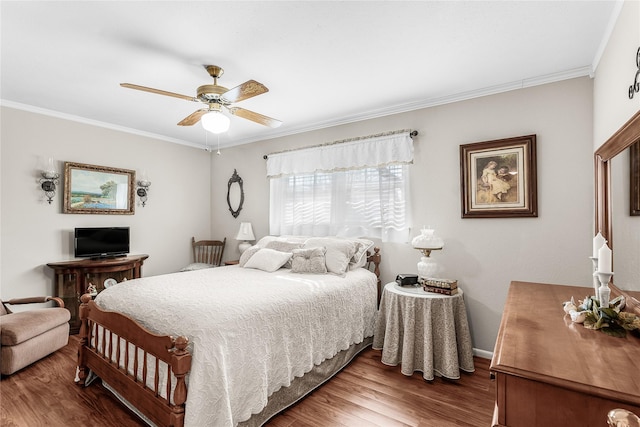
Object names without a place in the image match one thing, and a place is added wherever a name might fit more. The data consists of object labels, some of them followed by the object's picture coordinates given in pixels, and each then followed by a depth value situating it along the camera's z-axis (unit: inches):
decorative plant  47.6
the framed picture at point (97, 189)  147.9
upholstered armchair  101.1
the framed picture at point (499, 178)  108.3
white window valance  134.8
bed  65.4
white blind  136.1
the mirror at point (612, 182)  57.5
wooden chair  199.6
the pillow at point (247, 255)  144.4
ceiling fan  88.7
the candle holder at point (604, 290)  53.2
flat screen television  146.3
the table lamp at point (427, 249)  115.1
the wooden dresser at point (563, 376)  33.3
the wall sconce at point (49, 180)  139.1
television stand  138.4
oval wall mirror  194.1
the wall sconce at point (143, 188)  173.4
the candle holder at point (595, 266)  67.0
